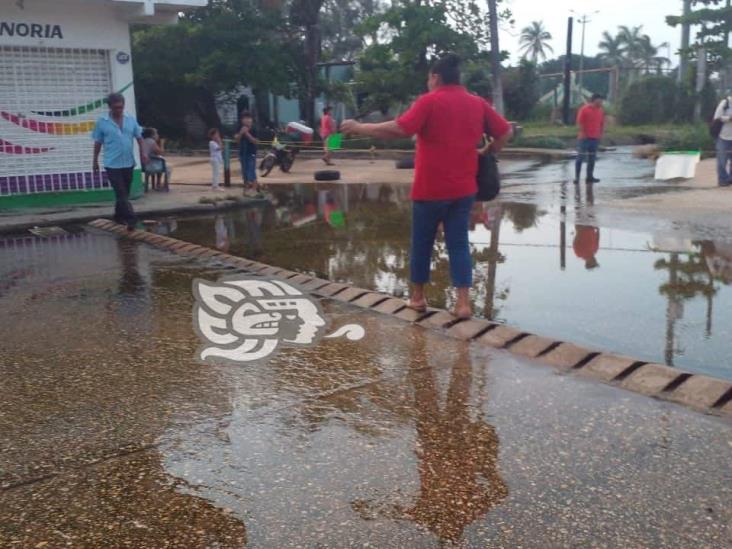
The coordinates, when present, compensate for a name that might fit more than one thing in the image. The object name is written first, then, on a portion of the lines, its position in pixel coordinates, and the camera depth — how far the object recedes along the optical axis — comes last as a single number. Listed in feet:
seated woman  45.78
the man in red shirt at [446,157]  16.48
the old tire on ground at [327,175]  55.57
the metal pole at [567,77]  121.49
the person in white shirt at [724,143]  42.75
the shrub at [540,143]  85.56
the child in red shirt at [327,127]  72.18
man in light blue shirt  30.91
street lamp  147.64
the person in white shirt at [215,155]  46.93
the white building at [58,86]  36.99
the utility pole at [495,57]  82.58
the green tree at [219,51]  92.38
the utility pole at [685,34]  95.63
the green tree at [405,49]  89.10
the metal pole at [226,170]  49.90
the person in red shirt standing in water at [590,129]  45.73
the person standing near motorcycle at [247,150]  46.32
